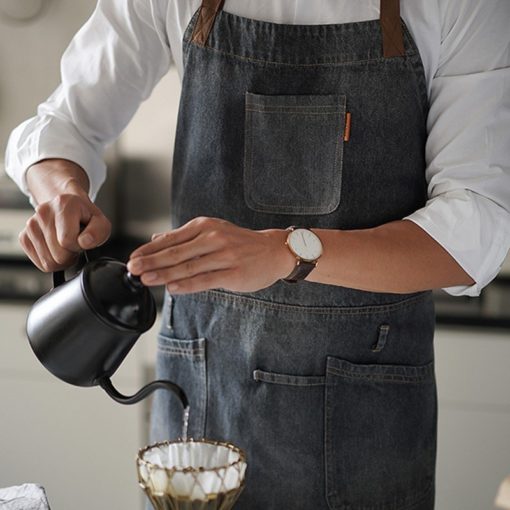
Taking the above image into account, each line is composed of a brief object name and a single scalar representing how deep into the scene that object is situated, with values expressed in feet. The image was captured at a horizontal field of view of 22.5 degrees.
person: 5.43
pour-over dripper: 4.43
